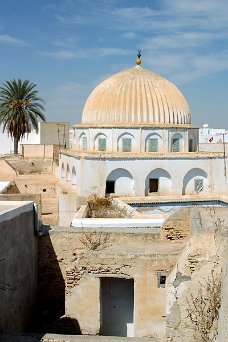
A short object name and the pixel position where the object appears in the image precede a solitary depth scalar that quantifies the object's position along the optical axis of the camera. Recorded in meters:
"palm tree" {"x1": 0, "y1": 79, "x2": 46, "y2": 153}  29.52
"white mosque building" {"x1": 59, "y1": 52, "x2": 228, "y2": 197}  21.94
